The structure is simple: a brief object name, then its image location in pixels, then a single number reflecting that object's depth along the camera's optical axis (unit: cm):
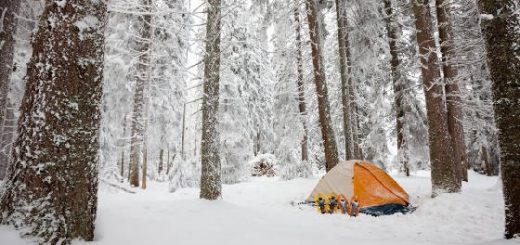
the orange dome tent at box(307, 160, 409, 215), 873
